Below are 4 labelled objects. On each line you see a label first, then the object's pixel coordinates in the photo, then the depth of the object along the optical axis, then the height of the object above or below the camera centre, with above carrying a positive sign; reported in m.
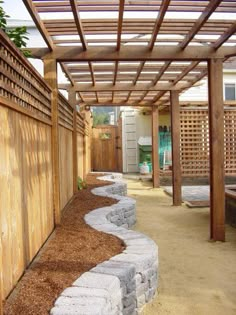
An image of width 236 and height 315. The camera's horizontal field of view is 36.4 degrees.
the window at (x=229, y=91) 14.77 +2.29
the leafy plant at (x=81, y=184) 8.13 -0.82
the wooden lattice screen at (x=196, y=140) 12.04 +0.24
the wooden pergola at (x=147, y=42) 3.74 +1.44
